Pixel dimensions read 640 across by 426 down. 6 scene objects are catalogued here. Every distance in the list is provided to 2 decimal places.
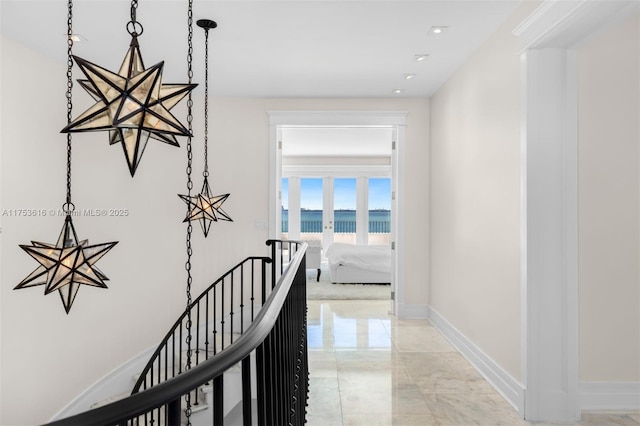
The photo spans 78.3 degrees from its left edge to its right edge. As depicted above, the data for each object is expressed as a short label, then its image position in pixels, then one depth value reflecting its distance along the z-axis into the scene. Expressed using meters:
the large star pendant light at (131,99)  1.45
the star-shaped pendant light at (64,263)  2.25
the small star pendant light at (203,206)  3.45
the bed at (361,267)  7.36
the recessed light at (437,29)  3.07
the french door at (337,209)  10.59
